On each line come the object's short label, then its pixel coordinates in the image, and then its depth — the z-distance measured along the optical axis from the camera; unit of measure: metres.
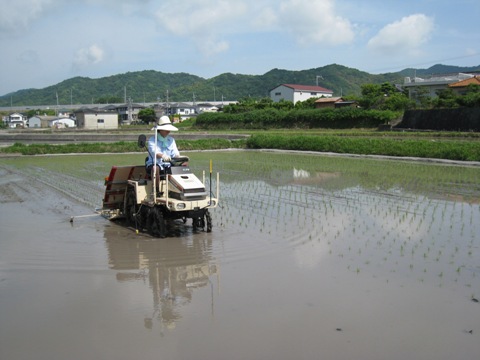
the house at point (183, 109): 85.73
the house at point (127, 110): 80.50
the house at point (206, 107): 87.56
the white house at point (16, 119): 83.56
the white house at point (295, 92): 67.88
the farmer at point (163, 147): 7.41
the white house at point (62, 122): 69.52
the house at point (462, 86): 39.42
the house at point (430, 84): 45.34
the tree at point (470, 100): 29.08
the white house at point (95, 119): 58.94
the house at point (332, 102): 48.42
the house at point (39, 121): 73.38
